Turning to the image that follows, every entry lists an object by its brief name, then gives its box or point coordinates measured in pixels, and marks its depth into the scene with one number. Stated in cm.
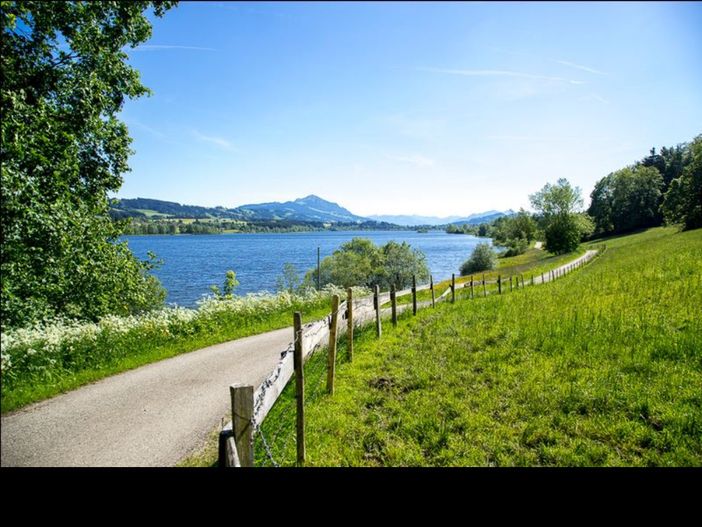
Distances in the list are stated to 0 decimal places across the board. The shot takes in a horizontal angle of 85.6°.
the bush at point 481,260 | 4766
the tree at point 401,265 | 4444
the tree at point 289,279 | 2398
